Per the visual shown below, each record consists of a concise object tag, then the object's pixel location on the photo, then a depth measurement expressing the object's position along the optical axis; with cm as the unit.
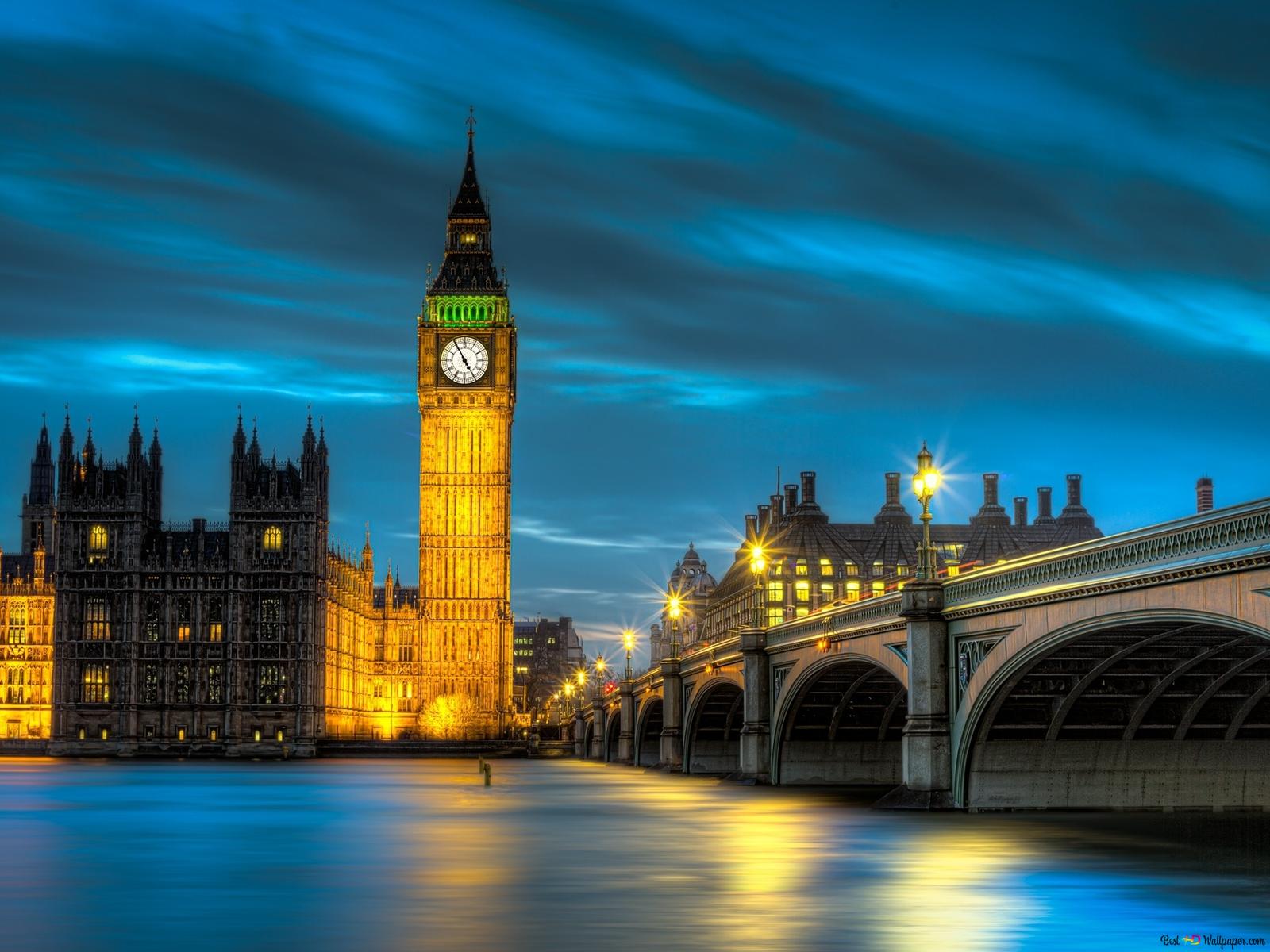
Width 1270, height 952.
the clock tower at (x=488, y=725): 19812
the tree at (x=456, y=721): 19776
